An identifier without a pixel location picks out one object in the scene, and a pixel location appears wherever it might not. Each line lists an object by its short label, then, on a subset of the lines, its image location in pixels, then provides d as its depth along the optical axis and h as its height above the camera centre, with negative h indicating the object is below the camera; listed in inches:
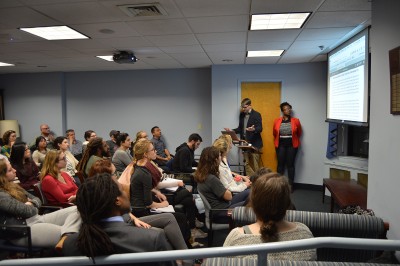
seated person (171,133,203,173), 166.7 -22.3
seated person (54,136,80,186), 167.3 -22.7
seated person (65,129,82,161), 246.4 -23.7
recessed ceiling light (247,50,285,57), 193.9 +45.9
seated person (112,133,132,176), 159.5 -22.9
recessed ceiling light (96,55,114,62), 208.1 +46.2
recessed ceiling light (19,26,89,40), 137.7 +44.0
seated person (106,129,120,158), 225.8 -19.9
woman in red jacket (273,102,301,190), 226.7 -15.6
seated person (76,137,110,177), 142.6 -16.8
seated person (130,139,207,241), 109.7 -27.9
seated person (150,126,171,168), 257.9 -23.1
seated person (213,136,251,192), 131.1 -27.9
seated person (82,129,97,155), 231.2 -12.2
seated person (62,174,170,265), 50.6 -20.7
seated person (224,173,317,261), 54.1 -20.8
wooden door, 245.8 +8.2
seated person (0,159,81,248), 81.4 -28.9
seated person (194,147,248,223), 111.3 -25.6
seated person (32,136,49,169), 183.0 -20.9
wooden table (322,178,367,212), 125.1 -36.4
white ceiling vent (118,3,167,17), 107.3 +42.7
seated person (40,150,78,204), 114.2 -24.8
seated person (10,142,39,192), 138.0 -22.2
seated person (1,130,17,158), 194.8 -13.6
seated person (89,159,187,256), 90.2 -34.4
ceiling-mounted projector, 185.8 +40.3
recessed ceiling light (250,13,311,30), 121.9 +44.1
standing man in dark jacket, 221.8 -10.4
